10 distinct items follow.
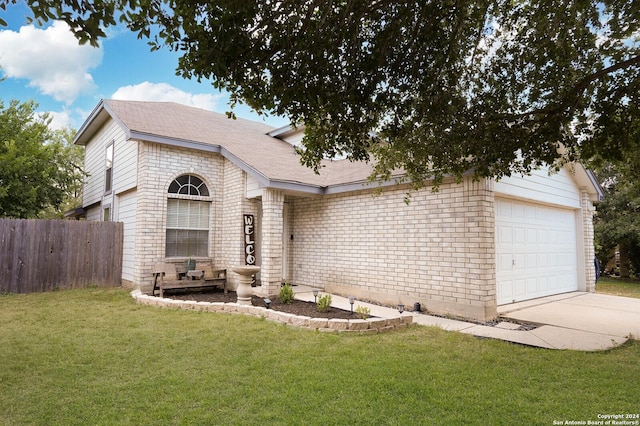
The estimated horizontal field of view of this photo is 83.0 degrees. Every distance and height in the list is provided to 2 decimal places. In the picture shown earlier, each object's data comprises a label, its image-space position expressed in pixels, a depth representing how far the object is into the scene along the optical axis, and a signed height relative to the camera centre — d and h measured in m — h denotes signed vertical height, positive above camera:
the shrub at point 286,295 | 7.93 -1.24
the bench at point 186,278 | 8.74 -1.05
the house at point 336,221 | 7.18 +0.44
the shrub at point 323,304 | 7.09 -1.28
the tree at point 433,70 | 4.19 +2.26
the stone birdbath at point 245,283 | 7.57 -0.96
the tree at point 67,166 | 14.55 +3.22
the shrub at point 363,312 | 6.53 -1.34
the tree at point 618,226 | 13.75 +0.54
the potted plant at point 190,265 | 9.56 -0.72
